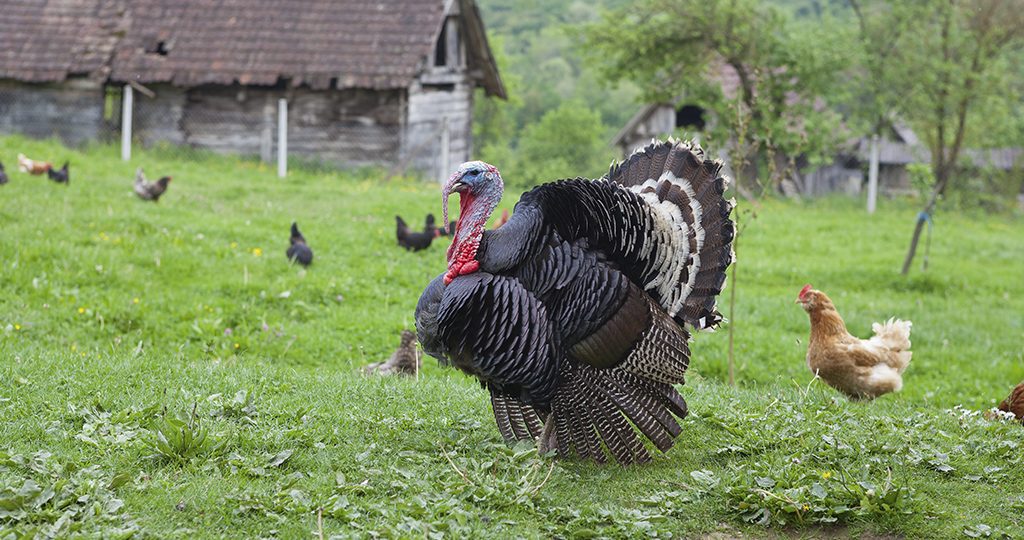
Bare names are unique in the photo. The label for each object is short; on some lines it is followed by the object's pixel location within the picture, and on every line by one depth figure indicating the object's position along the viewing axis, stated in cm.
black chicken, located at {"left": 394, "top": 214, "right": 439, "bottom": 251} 1330
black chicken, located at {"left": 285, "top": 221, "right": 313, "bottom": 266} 1202
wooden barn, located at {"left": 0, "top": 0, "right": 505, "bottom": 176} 2319
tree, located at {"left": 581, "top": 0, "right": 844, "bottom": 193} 2584
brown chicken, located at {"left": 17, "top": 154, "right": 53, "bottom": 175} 1567
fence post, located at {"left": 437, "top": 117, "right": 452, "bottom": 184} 2378
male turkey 561
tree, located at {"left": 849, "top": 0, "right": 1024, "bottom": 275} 2430
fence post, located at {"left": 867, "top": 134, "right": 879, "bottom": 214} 2544
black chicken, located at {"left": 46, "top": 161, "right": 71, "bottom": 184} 1530
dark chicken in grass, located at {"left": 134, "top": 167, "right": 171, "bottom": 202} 1484
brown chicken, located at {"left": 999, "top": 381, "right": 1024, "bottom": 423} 721
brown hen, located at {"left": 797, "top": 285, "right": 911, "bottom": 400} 811
